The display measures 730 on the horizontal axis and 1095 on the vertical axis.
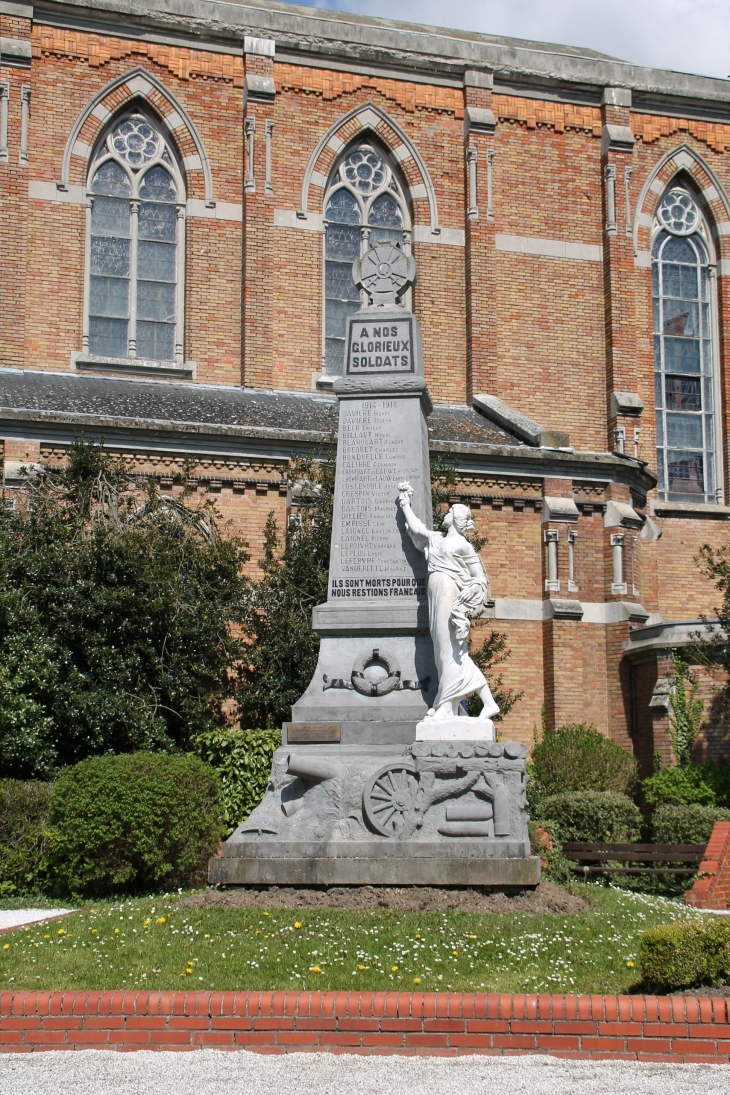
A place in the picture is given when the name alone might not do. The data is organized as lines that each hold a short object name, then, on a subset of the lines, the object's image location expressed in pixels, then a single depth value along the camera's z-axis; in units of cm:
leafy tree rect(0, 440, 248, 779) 1841
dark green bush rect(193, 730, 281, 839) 1769
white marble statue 1262
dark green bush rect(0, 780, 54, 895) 1534
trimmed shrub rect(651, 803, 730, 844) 1865
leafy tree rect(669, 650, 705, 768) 2311
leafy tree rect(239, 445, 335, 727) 2098
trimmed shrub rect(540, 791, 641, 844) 1875
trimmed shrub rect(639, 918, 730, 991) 859
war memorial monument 1168
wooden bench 1675
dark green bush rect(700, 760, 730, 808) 2189
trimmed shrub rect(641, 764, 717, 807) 2205
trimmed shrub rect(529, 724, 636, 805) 2200
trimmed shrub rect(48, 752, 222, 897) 1443
